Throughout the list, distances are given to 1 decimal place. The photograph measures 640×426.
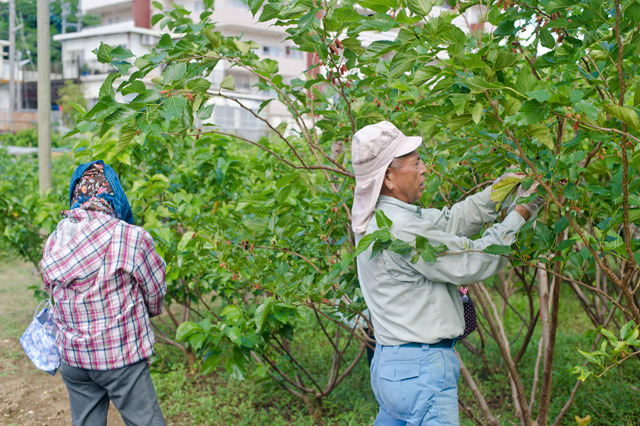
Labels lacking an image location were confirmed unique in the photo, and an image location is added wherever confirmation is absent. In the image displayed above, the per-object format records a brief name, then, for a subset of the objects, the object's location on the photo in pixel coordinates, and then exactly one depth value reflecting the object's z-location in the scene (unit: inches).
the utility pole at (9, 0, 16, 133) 1282.0
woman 106.8
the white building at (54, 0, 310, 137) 1221.8
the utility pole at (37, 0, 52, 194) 311.1
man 81.0
